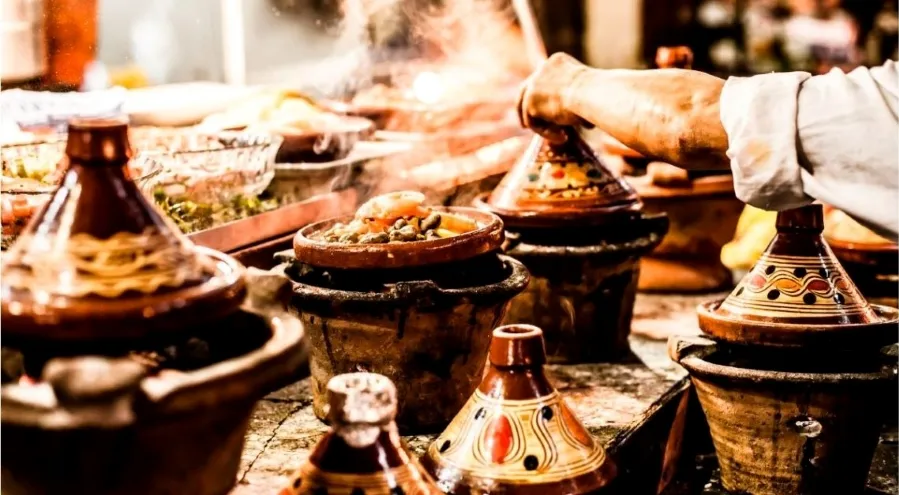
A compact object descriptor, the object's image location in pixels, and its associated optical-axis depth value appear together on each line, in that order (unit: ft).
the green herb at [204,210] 9.74
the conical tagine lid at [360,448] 5.40
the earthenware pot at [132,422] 4.35
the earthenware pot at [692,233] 13.42
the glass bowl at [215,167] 9.90
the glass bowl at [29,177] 7.48
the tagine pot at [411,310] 7.86
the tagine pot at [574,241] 10.44
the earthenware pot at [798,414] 8.20
